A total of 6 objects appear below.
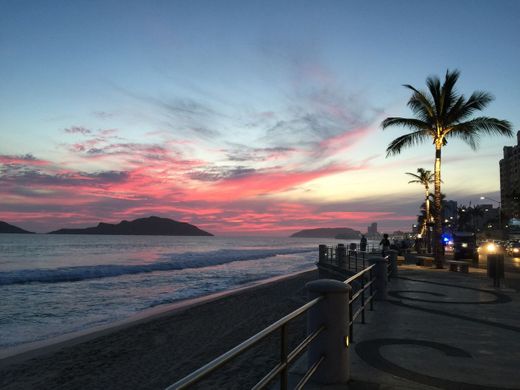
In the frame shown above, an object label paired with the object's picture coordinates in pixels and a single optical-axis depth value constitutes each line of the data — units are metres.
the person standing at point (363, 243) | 39.71
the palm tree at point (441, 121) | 23.75
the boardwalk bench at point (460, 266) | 22.56
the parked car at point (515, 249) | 42.94
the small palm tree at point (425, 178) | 60.31
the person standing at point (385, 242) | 27.68
